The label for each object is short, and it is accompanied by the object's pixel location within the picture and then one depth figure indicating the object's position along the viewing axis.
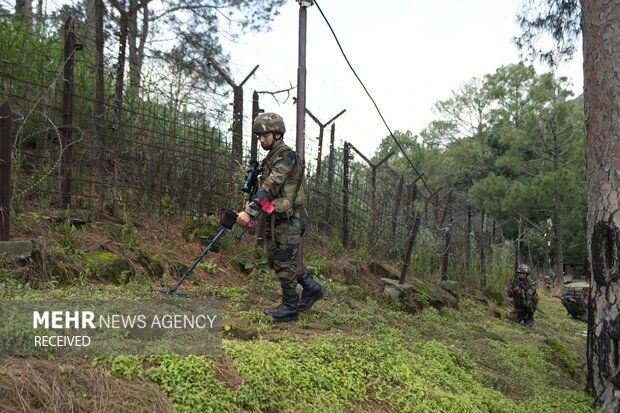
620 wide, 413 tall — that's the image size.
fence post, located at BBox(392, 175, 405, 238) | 9.26
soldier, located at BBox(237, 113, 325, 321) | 4.19
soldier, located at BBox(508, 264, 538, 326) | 8.35
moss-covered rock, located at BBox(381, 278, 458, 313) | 6.25
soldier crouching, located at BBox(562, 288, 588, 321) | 10.18
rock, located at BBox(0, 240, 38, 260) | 4.17
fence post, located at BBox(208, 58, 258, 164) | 7.21
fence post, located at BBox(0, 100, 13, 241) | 4.29
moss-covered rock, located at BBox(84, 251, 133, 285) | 4.58
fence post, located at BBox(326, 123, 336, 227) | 8.49
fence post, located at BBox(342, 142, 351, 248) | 8.56
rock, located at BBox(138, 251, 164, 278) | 5.02
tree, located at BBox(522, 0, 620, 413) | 3.99
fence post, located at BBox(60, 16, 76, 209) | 5.56
